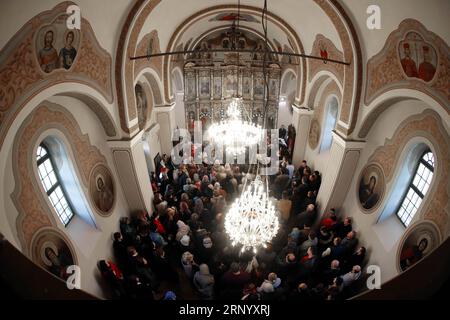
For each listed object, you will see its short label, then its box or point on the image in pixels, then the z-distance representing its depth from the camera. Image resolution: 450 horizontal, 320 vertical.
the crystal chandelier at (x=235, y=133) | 9.94
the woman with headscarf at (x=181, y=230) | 6.92
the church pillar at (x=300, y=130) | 11.42
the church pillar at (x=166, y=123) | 11.43
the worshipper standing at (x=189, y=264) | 6.18
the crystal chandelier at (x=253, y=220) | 4.86
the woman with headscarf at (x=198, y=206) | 7.86
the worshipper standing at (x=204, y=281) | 5.84
